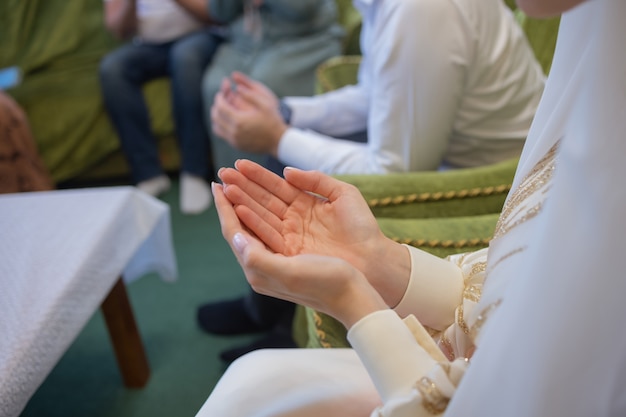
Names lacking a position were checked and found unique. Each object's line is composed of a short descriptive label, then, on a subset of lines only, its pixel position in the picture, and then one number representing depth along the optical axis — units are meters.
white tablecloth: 0.90
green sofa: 2.34
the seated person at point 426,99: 1.04
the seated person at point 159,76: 2.31
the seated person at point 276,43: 2.17
